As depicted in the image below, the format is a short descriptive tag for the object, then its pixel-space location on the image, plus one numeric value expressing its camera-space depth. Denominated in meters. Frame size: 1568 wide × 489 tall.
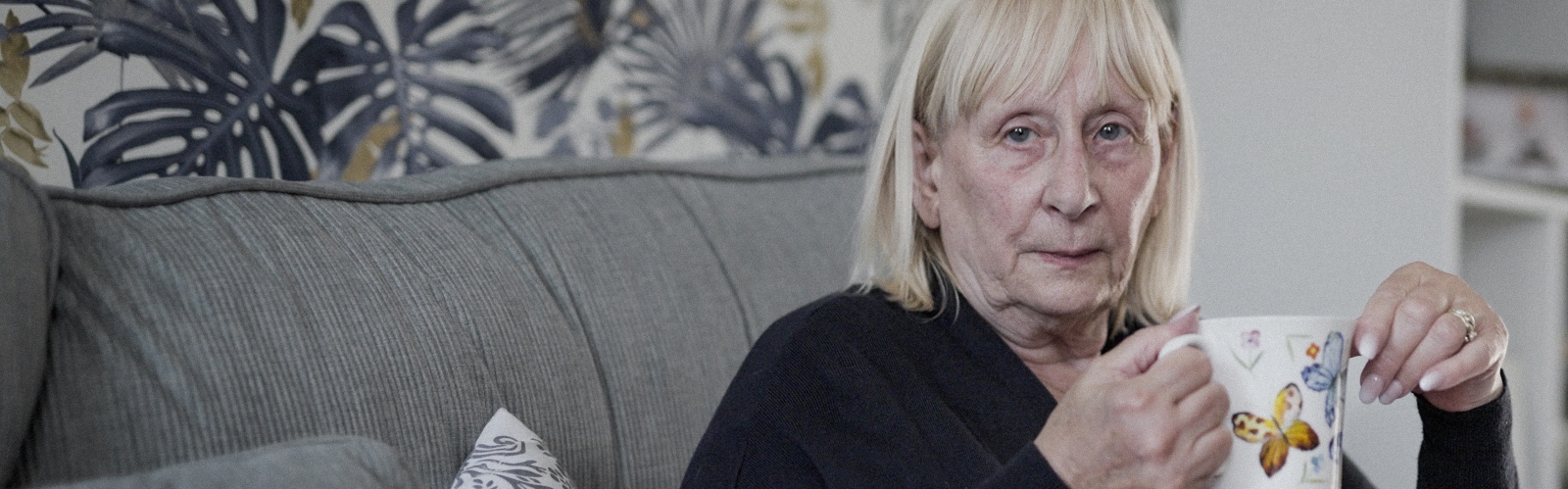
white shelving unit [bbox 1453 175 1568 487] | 2.22
